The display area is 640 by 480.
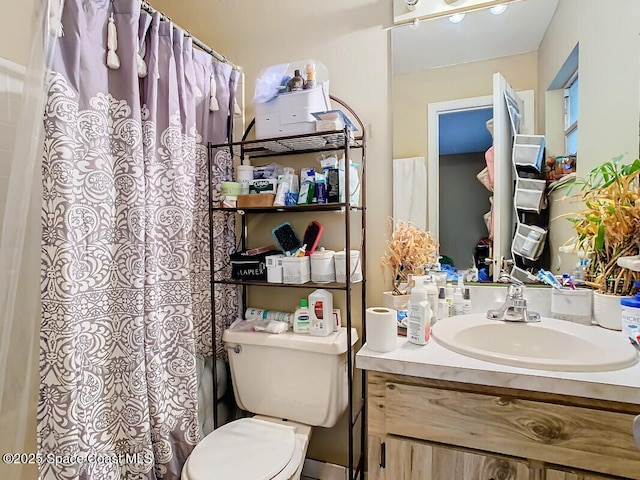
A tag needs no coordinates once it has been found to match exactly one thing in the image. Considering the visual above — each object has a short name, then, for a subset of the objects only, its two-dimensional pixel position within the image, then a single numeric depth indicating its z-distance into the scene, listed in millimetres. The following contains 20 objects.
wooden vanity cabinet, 799
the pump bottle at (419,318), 1032
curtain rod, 1153
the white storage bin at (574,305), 1159
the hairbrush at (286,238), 1452
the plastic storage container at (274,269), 1350
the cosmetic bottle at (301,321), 1381
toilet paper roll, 1003
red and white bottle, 1346
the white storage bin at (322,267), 1333
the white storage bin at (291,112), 1299
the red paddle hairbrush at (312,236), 1397
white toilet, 1146
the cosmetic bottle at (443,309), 1255
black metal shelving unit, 1266
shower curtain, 936
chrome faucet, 1150
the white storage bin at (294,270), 1320
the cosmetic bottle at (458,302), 1295
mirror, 1183
